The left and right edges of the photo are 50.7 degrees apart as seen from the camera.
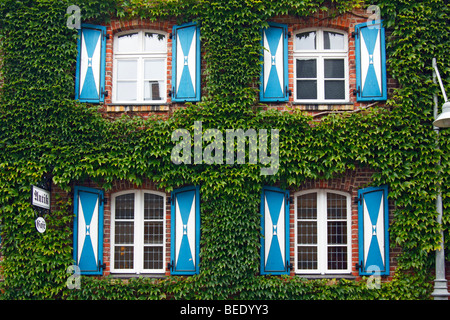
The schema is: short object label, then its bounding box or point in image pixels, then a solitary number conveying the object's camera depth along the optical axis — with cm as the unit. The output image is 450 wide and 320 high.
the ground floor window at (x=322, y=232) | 884
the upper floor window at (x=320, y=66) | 927
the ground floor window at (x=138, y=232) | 896
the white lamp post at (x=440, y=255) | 766
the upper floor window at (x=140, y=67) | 937
